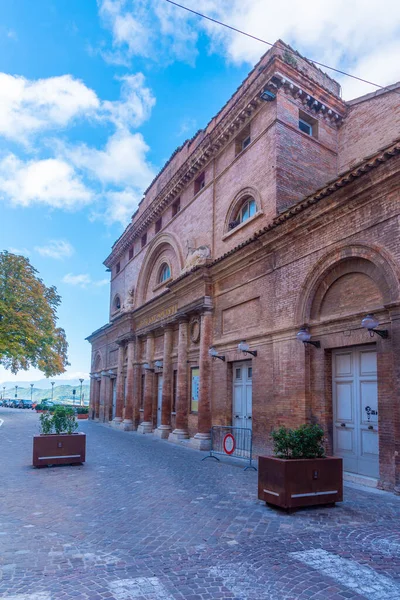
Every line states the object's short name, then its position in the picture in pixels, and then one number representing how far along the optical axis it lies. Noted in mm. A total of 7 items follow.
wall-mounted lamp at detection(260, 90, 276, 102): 14250
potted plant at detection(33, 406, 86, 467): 11039
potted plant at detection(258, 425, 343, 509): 6973
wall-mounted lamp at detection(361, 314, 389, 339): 8969
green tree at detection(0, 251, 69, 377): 29875
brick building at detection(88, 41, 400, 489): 9680
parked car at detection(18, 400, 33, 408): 62844
